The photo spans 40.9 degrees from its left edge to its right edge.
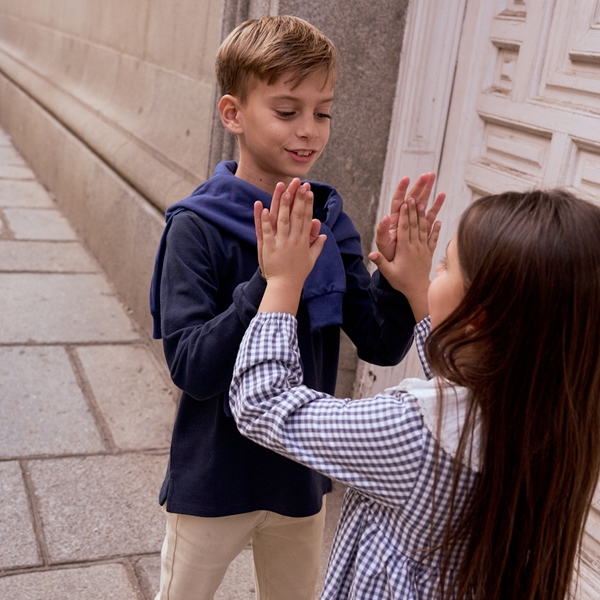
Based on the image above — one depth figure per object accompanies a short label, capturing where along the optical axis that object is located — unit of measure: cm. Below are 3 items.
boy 169
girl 120
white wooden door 238
